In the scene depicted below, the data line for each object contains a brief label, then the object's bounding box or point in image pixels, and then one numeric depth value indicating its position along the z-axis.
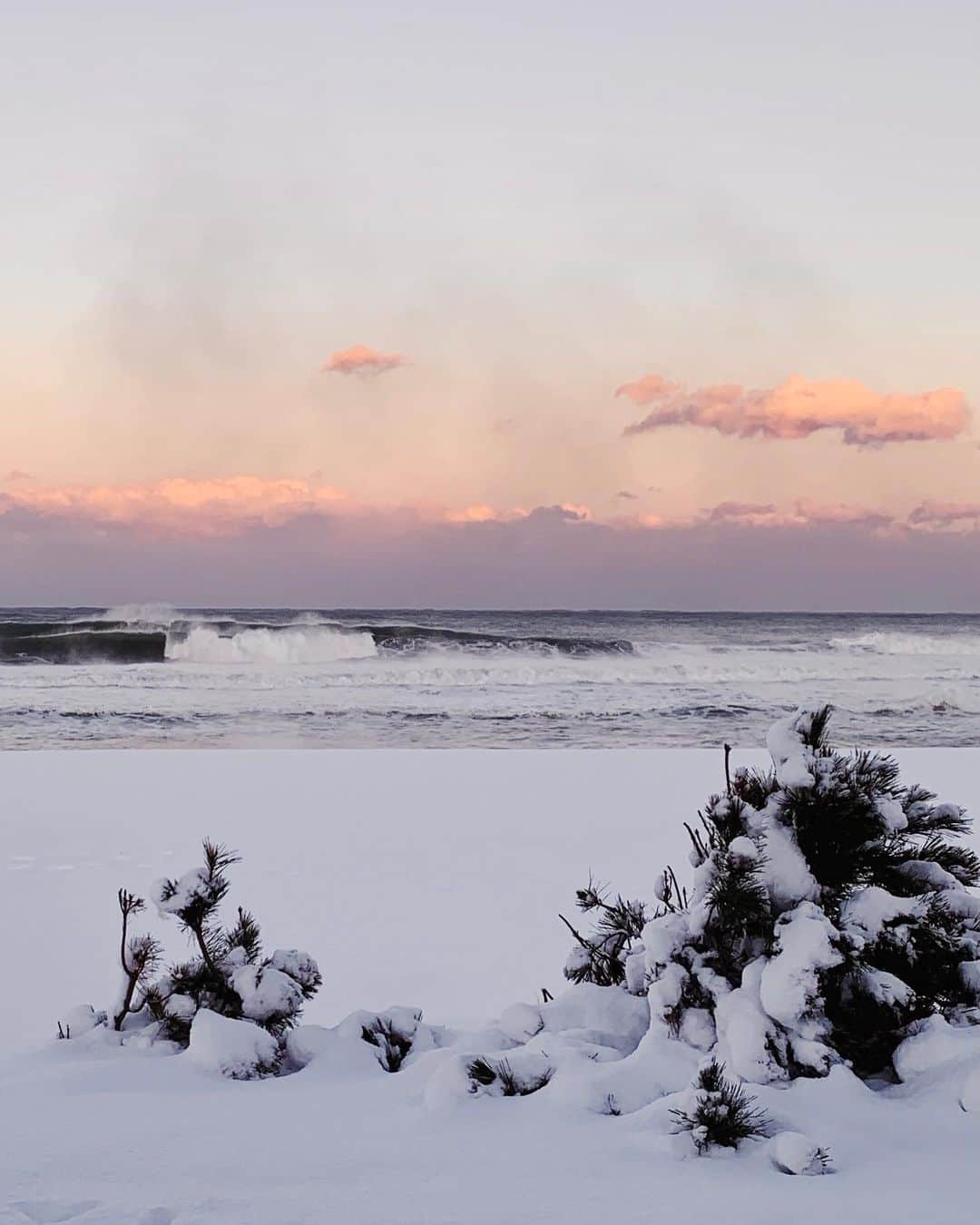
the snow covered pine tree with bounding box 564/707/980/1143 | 3.20
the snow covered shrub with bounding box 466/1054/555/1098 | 3.12
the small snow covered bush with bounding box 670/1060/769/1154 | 2.72
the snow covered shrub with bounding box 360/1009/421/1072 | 3.61
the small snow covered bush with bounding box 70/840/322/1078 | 3.71
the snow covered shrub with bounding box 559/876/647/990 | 4.24
